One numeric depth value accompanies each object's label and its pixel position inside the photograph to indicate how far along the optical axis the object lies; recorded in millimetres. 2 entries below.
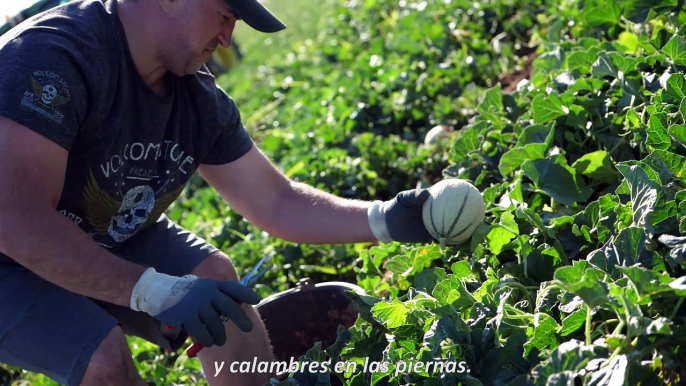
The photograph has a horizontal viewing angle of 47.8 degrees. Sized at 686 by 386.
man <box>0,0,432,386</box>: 2439
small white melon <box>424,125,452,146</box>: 4535
